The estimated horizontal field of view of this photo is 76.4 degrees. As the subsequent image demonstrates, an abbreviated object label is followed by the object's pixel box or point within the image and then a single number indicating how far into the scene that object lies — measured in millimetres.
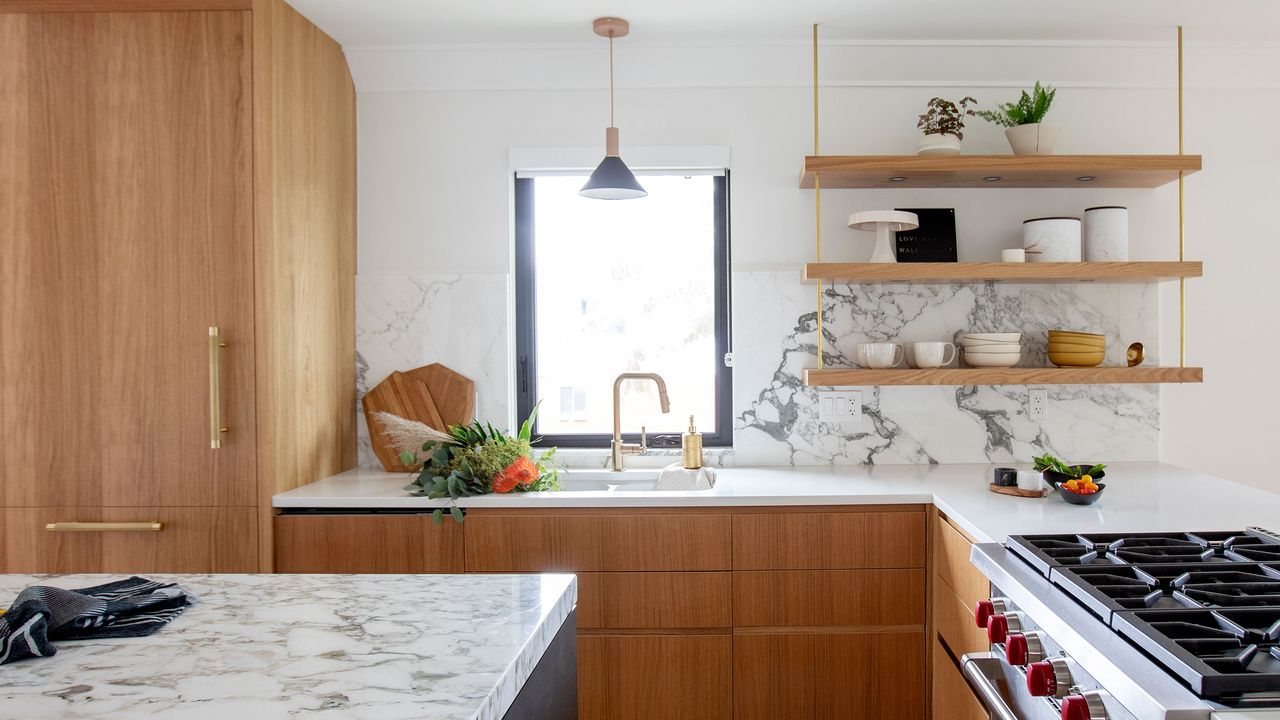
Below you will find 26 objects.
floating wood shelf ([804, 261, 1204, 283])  2584
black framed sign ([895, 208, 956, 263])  2850
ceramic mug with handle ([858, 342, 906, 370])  2682
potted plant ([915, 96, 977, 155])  2641
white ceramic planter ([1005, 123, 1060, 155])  2637
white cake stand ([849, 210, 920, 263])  2631
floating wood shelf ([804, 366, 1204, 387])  2602
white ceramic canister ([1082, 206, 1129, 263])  2693
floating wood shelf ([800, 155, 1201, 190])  2574
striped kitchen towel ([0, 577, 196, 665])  987
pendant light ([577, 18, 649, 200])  2500
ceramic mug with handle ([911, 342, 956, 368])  2658
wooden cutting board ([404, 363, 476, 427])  2922
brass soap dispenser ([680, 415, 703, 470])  2818
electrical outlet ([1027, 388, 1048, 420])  2895
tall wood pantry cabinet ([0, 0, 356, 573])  2361
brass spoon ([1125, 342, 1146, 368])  2723
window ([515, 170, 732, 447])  3027
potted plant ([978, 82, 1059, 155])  2635
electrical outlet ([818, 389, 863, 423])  2910
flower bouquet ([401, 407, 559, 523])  2398
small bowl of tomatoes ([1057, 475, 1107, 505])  2100
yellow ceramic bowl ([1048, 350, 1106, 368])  2695
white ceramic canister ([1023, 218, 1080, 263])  2666
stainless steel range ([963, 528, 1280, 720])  997
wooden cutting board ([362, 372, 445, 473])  2898
